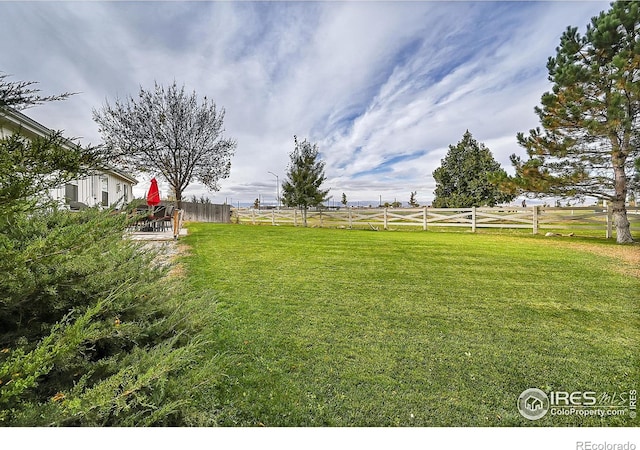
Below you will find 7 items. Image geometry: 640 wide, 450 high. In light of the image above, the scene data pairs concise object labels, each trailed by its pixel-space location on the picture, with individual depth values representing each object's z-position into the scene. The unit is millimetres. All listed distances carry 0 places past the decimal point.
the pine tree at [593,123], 5512
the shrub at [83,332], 895
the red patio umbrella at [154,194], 6243
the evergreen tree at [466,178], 14125
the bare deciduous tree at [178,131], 13750
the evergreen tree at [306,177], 13961
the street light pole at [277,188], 13938
